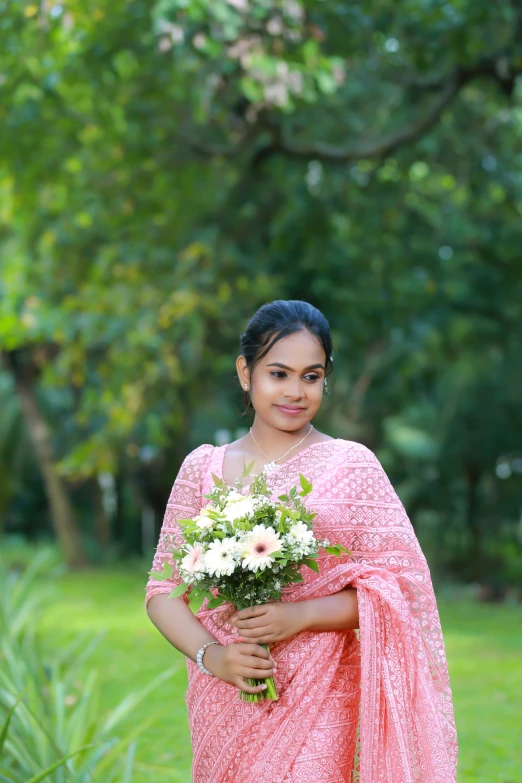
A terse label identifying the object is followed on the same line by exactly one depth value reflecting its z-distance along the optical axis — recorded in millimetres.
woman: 2750
